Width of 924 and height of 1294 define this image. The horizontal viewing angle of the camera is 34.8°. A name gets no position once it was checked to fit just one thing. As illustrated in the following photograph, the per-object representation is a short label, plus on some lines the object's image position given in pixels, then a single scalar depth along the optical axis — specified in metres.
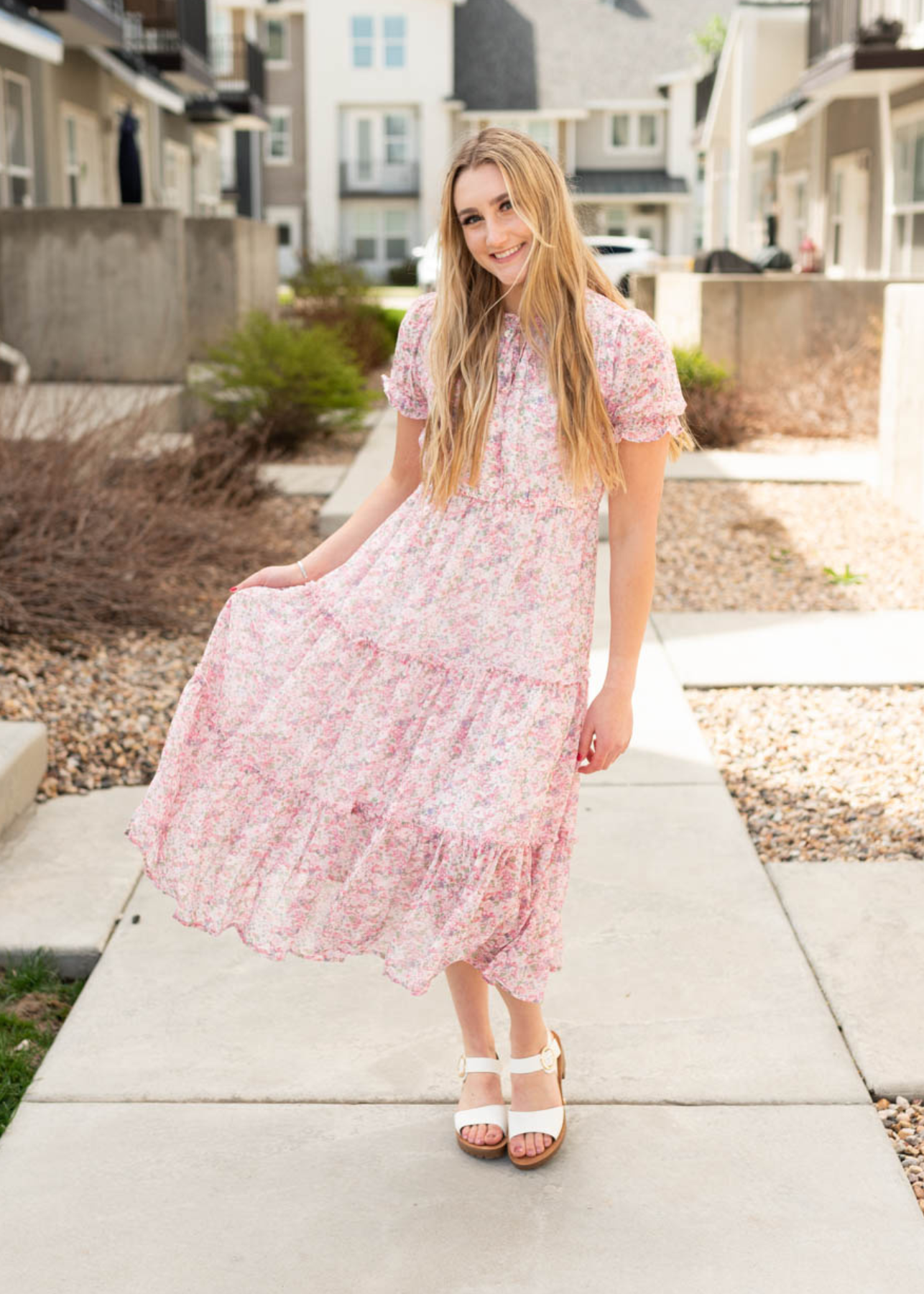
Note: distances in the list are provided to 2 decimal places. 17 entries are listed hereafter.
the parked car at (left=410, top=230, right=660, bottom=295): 30.17
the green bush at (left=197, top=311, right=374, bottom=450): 9.65
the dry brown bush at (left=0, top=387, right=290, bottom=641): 5.37
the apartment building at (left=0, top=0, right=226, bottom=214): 13.43
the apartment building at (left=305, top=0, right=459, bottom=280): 39.94
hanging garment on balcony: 15.59
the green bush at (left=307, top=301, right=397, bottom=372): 15.36
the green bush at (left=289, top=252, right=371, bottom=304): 17.09
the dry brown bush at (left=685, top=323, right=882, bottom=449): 11.14
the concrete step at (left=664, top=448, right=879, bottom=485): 9.40
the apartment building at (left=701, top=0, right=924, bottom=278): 15.25
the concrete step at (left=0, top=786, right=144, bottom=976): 3.36
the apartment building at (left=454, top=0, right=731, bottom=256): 41.22
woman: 2.31
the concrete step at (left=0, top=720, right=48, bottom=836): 3.88
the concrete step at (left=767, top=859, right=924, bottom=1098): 2.85
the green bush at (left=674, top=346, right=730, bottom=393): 10.90
